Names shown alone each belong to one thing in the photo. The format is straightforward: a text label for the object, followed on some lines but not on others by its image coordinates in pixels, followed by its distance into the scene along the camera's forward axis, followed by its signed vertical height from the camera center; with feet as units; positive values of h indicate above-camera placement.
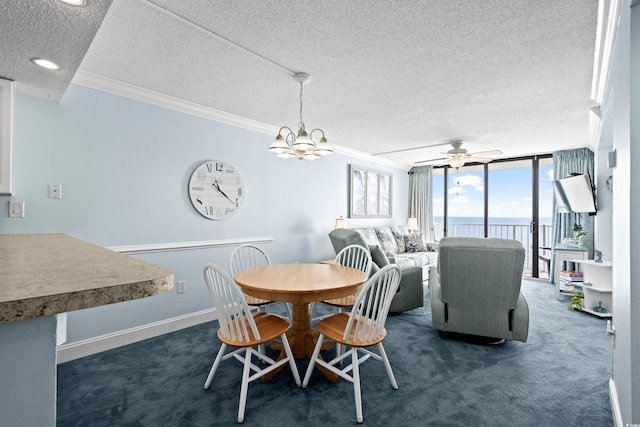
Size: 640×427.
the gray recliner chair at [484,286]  8.34 -2.01
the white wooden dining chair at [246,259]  11.14 -1.78
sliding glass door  18.61 +0.96
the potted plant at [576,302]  12.39 -3.48
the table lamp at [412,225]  20.93 -0.69
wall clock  10.65 +0.85
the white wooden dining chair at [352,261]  8.48 -1.70
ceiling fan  14.51 +2.89
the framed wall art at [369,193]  17.97 +1.37
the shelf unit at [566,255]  14.33 -1.85
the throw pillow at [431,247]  19.61 -2.04
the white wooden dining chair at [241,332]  5.90 -2.54
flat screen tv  13.52 +1.08
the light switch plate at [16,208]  7.25 +0.05
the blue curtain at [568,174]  16.10 +2.12
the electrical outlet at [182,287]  10.31 -2.52
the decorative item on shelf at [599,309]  11.65 -3.51
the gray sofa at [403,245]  16.76 -1.88
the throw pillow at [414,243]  19.19 -1.77
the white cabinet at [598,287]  11.65 -2.71
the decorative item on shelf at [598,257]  12.17 -1.60
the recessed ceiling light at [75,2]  4.26 +2.93
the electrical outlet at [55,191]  7.80 +0.51
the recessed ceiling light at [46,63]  5.78 +2.85
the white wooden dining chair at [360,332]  5.99 -2.54
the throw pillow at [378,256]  11.42 -1.56
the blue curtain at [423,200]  22.18 +1.11
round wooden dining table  6.75 -1.65
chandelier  7.74 +1.76
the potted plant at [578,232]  15.58 -0.80
